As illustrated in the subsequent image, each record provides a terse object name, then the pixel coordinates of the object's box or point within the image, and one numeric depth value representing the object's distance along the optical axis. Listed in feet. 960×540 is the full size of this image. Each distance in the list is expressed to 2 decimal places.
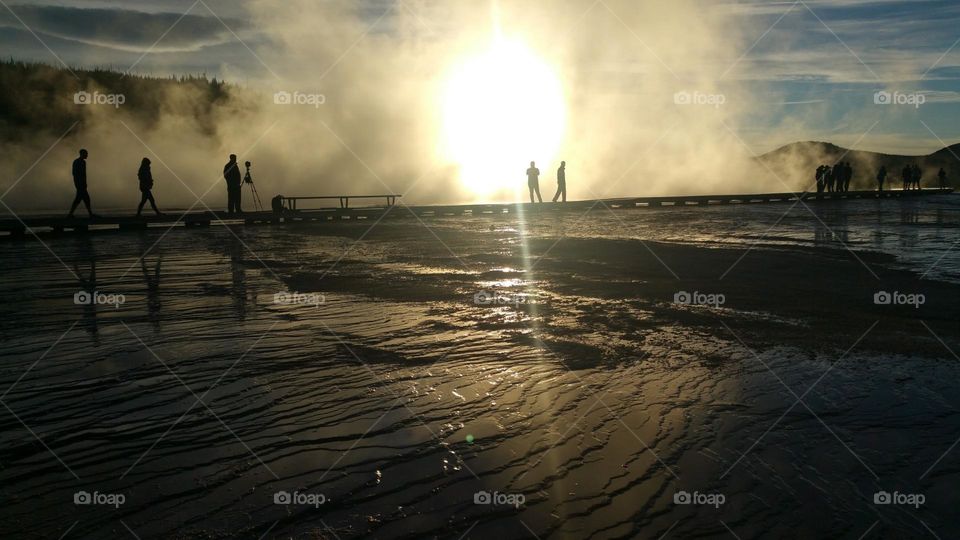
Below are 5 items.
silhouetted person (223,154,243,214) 82.79
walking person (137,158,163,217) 73.26
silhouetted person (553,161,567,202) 114.91
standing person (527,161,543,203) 110.73
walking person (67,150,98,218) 67.26
